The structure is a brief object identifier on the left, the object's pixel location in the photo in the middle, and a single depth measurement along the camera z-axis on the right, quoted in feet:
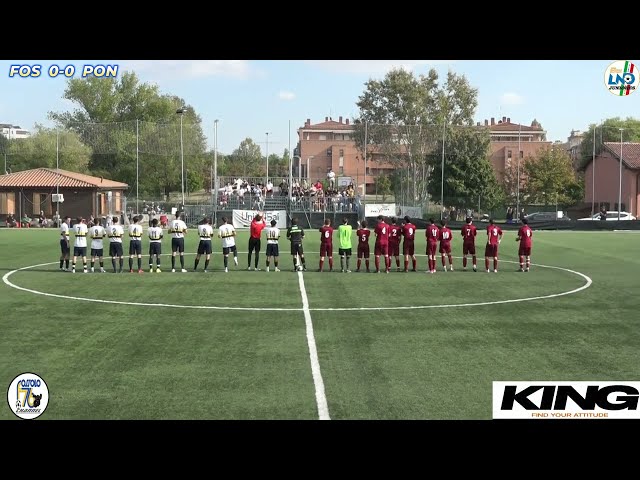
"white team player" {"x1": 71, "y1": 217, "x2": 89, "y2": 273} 81.61
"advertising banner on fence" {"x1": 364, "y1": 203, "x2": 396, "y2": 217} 187.83
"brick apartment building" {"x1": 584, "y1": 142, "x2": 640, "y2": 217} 211.41
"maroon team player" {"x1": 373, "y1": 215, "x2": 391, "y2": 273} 83.25
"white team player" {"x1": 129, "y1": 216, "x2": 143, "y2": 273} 82.02
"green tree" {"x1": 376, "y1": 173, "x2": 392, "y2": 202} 239.71
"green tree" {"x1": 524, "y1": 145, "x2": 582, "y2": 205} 246.68
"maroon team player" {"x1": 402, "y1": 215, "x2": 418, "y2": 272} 83.25
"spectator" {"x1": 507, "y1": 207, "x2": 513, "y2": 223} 198.39
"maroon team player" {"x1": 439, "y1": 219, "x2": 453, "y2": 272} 83.71
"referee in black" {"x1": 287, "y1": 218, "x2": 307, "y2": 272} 83.76
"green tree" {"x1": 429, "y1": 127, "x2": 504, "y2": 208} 213.66
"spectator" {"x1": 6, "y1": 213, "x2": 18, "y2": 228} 193.98
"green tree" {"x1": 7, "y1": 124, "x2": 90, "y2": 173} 230.27
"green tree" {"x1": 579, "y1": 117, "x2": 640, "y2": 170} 233.55
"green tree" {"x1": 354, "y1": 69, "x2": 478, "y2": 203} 205.67
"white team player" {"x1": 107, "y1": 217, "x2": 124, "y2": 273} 81.25
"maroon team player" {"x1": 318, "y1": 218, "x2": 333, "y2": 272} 84.02
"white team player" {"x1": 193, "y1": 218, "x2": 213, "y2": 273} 84.28
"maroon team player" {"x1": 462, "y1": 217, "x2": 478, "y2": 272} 85.35
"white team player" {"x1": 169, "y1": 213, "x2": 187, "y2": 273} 82.74
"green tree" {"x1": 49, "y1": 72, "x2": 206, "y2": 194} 196.44
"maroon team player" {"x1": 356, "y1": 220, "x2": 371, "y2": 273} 83.92
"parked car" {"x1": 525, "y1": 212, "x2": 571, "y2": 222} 213.05
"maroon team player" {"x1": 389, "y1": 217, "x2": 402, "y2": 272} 84.58
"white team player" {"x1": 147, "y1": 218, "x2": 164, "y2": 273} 80.89
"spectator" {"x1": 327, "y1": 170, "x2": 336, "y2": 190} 204.73
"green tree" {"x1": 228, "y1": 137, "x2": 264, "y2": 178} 310.24
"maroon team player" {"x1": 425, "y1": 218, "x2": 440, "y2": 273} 83.56
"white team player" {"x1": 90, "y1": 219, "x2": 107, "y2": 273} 81.51
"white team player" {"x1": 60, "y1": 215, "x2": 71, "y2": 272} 82.99
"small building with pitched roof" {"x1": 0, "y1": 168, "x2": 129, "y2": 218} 200.75
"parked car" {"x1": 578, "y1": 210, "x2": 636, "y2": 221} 201.41
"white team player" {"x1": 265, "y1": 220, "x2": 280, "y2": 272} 83.30
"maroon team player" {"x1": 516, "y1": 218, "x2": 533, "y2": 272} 83.20
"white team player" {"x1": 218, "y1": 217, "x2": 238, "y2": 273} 84.79
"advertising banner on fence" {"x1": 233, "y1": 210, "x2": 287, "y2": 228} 179.90
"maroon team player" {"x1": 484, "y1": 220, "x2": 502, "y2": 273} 83.61
